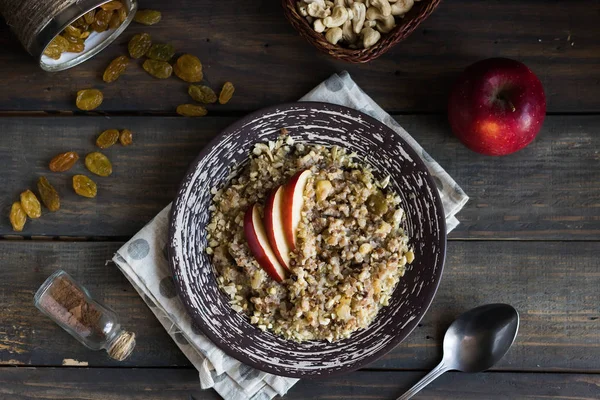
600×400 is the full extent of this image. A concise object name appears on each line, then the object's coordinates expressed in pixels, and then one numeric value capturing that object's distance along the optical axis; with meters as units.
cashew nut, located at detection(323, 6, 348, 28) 1.00
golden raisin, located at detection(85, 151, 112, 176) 1.04
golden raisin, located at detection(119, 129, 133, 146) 1.04
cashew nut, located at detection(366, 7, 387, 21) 1.00
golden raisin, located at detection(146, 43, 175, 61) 1.04
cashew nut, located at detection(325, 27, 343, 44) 1.00
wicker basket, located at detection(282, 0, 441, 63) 0.99
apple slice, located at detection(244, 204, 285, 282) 0.99
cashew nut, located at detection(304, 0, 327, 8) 1.00
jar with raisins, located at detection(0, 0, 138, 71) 0.97
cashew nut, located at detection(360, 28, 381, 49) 1.00
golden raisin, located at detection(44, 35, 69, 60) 1.02
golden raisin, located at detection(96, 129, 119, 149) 1.04
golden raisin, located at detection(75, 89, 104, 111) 1.05
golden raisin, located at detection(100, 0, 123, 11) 1.01
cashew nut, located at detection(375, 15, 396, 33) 1.00
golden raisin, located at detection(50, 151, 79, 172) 1.04
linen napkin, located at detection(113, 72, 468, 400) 1.02
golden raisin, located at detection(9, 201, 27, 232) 1.04
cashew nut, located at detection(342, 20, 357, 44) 1.00
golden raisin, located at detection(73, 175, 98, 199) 1.04
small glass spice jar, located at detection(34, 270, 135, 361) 1.01
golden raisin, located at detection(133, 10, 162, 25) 1.05
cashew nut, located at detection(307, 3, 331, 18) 1.00
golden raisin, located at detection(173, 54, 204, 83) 1.04
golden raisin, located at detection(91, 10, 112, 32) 1.02
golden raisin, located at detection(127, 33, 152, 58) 1.05
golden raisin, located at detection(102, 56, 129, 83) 1.05
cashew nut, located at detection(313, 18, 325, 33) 1.00
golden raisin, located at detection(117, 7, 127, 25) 1.02
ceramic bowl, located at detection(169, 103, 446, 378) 1.00
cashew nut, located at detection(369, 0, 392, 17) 0.99
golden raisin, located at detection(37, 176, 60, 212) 1.04
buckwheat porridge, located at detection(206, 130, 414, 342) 1.00
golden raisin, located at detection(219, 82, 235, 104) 1.04
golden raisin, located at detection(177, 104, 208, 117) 1.04
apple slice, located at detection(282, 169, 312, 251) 0.99
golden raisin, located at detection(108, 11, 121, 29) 1.03
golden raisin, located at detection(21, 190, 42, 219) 1.04
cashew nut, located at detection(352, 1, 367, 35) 1.00
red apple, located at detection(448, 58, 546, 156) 0.99
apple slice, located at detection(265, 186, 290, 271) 0.99
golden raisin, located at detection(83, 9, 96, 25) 1.01
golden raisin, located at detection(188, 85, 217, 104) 1.04
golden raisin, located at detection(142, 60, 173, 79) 1.05
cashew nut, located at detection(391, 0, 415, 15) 1.00
